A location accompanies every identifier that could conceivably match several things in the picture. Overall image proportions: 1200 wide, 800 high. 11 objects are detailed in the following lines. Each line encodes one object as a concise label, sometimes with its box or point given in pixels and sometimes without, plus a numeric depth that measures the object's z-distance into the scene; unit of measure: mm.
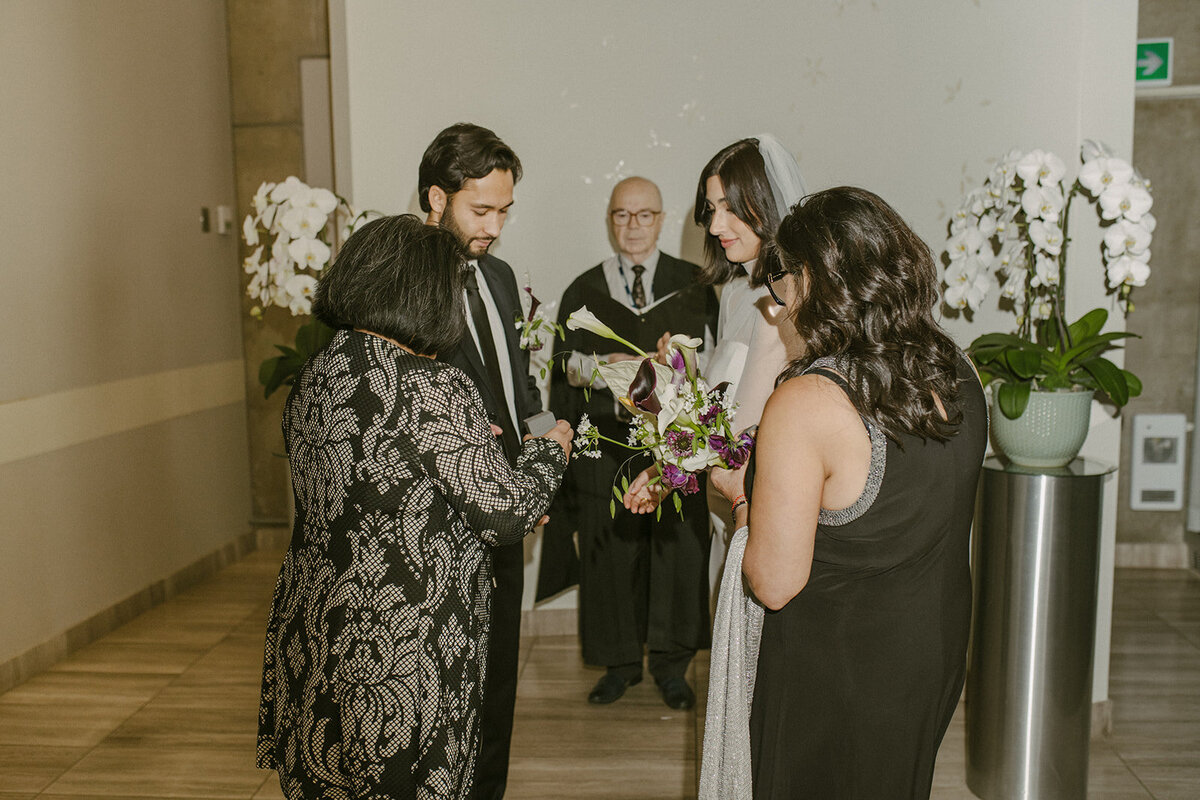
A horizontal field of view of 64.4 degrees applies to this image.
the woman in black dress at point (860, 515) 1454
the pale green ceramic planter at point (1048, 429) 2705
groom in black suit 2445
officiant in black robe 3418
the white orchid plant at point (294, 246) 2914
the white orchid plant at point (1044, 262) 2738
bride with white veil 1715
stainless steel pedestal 2652
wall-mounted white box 4914
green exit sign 4699
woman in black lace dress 1644
